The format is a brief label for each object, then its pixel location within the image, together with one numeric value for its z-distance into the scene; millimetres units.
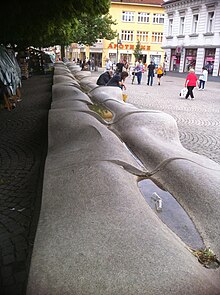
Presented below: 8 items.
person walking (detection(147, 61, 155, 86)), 18933
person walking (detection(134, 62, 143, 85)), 19992
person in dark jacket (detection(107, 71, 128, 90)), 9288
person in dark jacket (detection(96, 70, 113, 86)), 9740
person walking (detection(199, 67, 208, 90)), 18127
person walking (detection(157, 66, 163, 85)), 20776
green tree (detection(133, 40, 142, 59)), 46308
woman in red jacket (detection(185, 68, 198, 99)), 12778
